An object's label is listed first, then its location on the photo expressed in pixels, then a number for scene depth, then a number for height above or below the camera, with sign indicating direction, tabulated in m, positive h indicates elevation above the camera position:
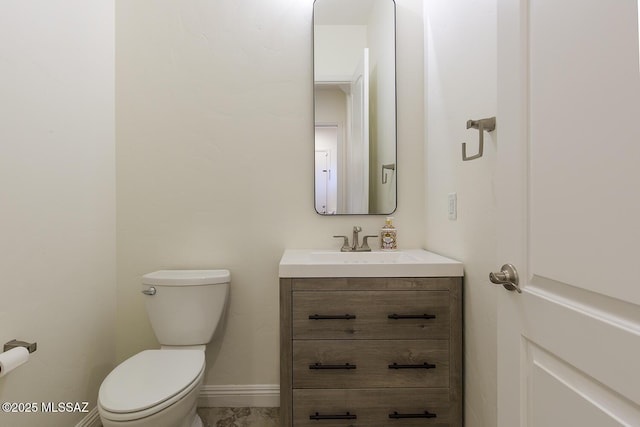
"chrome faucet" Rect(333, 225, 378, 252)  1.81 -0.20
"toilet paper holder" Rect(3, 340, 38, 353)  1.17 -0.47
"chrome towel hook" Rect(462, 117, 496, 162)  1.13 +0.28
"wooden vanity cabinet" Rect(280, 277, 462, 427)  1.38 -0.59
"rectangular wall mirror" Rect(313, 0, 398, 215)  1.86 +0.55
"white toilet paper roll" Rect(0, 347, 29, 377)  1.06 -0.49
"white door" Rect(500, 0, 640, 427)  0.53 +0.00
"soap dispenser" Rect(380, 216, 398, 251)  1.82 -0.16
